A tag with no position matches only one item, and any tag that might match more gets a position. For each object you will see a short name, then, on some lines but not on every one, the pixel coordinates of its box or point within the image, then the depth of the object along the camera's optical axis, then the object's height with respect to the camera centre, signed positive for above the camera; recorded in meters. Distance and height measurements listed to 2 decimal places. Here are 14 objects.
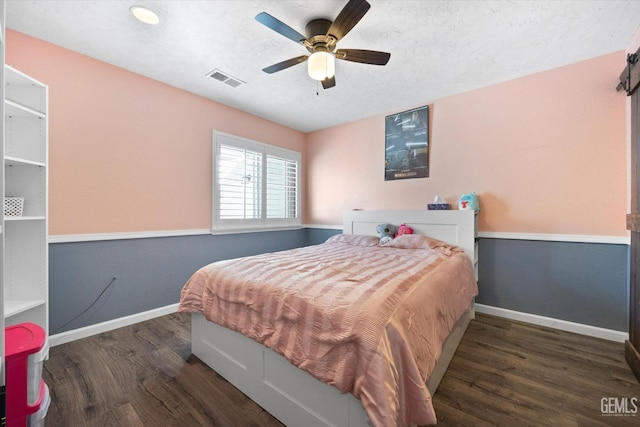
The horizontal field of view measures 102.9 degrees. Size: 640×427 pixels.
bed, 1.08 -0.65
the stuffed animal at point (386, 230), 3.28 -0.24
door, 1.80 -0.06
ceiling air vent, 2.62 +1.43
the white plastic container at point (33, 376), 1.16 -0.77
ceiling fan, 1.68 +1.22
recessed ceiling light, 1.79 +1.43
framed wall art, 3.29 +0.92
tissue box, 3.04 +0.08
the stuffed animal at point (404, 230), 3.17 -0.22
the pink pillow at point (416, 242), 2.81 -0.34
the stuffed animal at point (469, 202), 2.83 +0.12
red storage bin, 1.10 -0.75
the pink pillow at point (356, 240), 3.26 -0.37
